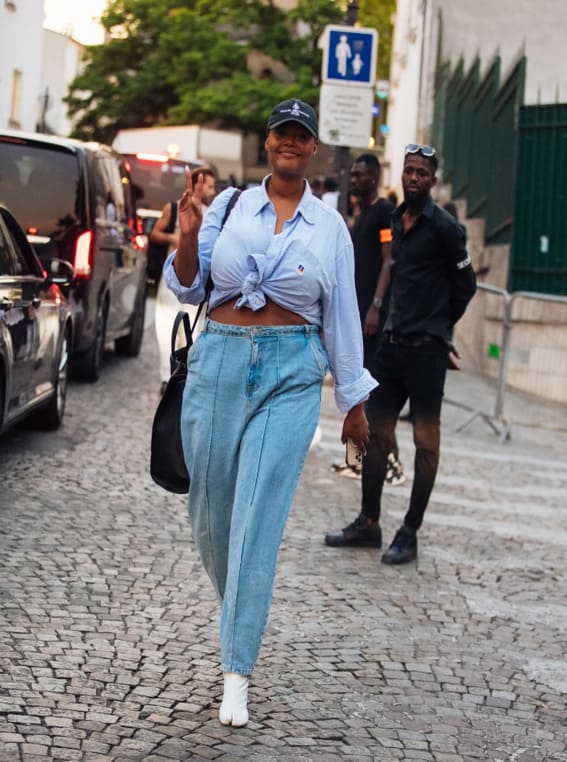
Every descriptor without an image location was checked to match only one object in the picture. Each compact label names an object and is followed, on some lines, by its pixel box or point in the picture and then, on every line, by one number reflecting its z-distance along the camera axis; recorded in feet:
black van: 39.09
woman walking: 15.39
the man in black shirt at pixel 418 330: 24.23
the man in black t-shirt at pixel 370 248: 29.04
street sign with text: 48.14
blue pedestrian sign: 48.24
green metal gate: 57.00
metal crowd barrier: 45.16
